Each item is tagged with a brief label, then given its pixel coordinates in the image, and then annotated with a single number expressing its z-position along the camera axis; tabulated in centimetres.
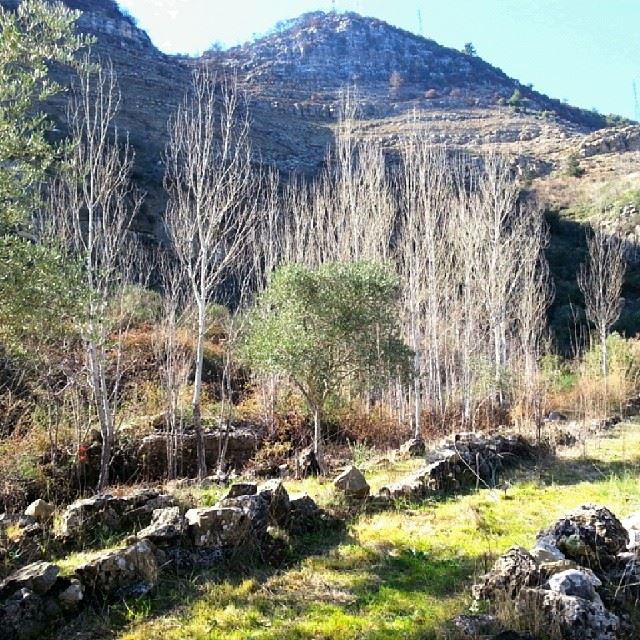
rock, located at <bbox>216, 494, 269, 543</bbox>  587
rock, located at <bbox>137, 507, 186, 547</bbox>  563
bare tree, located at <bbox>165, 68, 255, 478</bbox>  1070
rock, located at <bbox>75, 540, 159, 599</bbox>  494
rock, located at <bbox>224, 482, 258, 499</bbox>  684
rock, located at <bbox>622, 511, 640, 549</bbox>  489
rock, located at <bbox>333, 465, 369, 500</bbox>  775
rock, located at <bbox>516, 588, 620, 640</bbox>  377
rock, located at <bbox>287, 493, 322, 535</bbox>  659
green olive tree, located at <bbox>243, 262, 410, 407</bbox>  980
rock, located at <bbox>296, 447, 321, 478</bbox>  1044
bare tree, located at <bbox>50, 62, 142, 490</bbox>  995
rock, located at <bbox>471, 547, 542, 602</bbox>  434
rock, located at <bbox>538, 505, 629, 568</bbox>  484
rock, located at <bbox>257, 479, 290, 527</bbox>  648
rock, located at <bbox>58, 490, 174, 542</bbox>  633
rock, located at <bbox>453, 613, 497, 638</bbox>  390
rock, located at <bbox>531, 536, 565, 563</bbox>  455
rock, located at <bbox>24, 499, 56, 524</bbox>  714
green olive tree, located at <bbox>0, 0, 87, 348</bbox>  510
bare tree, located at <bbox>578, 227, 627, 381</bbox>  2071
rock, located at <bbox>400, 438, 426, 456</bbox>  1193
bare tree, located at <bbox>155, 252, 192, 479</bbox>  1128
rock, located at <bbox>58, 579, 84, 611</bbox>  473
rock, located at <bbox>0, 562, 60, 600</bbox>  472
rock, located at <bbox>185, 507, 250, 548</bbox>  574
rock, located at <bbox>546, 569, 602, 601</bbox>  407
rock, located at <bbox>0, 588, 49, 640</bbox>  440
